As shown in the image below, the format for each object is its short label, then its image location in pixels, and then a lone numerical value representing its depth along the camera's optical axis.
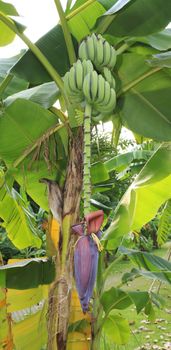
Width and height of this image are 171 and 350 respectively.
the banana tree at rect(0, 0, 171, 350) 1.03
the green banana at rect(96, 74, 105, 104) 0.77
